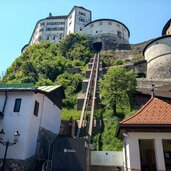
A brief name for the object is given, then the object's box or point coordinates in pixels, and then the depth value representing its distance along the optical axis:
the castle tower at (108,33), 49.81
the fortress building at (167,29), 38.17
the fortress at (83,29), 51.39
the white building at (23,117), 12.01
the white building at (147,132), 8.42
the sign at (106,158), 11.69
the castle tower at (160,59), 30.89
